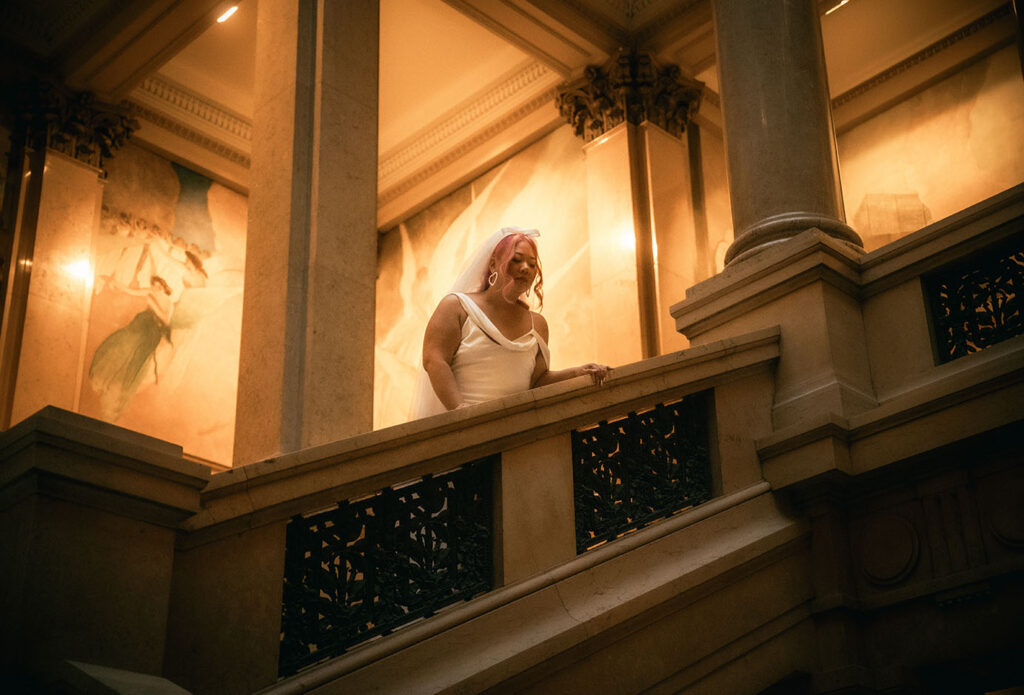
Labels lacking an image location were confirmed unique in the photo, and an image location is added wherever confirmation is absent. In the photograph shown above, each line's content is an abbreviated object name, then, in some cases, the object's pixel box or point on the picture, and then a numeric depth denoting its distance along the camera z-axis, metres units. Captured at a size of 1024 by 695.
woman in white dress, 5.24
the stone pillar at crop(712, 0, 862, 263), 6.31
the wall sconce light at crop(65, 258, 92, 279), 12.08
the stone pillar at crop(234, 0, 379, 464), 7.23
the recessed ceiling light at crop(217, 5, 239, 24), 11.80
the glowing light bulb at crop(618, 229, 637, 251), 12.04
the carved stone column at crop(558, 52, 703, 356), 11.84
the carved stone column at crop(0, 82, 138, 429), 11.38
